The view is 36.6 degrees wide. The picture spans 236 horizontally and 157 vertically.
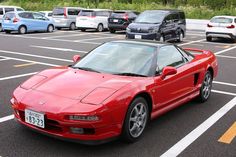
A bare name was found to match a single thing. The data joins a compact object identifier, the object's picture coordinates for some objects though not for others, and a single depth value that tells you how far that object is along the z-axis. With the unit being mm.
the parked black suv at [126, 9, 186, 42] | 16734
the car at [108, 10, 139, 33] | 23984
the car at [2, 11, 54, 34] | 22391
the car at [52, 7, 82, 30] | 26203
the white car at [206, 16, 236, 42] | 19719
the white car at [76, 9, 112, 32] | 25133
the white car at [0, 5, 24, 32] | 24341
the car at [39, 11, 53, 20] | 27492
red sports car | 4250
